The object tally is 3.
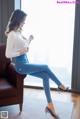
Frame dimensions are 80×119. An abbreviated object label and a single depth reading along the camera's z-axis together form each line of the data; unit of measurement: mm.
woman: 2972
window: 3906
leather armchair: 2994
